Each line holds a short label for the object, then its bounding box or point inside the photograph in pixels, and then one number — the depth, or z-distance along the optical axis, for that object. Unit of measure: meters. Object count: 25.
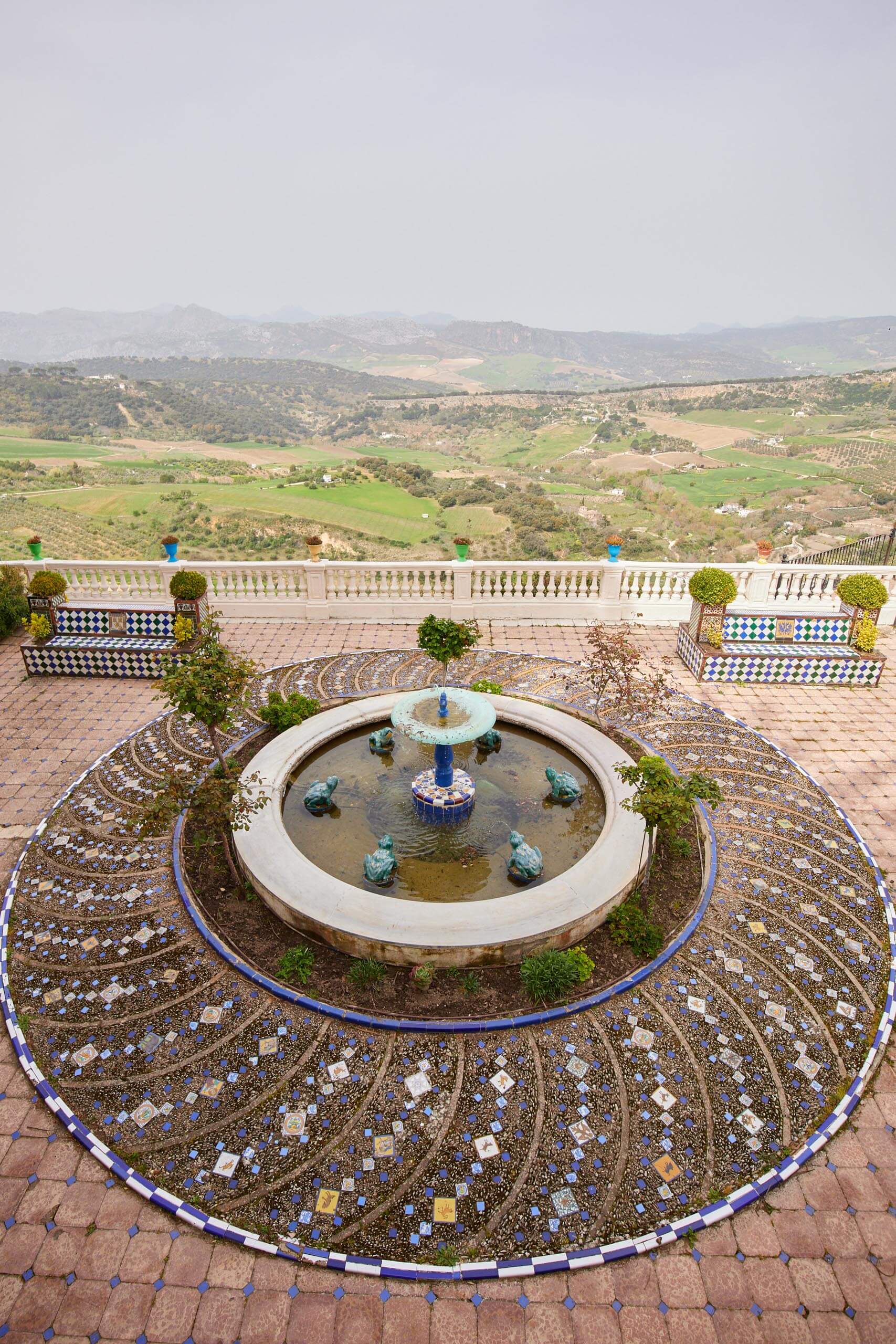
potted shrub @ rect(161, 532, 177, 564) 13.08
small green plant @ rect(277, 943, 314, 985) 6.03
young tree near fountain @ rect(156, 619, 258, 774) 7.01
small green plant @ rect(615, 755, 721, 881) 6.65
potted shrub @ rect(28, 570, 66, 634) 11.93
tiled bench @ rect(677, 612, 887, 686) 11.80
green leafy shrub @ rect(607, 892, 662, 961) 6.37
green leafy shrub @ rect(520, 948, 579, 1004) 5.85
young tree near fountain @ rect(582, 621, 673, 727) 9.54
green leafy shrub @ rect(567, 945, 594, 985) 5.95
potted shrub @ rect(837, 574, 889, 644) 11.71
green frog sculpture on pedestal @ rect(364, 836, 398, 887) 7.01
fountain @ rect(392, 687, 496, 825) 7.95
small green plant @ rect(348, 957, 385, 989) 5.93
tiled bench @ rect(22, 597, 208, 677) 11.75
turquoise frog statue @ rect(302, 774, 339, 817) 8.12
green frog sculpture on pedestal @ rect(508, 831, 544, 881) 7.02
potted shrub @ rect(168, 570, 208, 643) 11.90
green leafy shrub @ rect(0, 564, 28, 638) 13.34
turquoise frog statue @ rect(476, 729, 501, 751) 9.43
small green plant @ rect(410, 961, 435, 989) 5.86
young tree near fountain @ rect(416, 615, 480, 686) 8.31
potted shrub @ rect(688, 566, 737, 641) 11.80
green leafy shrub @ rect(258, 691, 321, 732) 9.58
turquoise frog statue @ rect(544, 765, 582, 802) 8.30
